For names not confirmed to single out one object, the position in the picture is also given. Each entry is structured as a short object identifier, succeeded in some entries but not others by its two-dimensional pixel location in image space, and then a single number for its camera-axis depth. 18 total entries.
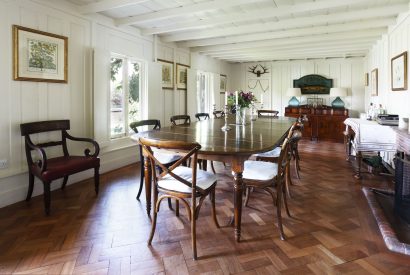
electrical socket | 3.02
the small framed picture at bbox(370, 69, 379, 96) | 5.77
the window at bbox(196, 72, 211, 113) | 7.56
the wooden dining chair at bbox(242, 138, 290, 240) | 2.34
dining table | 2.07
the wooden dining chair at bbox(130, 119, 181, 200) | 3.01
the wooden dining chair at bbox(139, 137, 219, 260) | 1.94
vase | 3.79
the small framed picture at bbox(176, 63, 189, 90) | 6.22
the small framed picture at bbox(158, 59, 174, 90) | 5.69
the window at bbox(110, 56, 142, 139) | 4.67
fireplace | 2.55
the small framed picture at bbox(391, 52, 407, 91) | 3.82
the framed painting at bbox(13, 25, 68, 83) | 3.06
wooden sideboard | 7.41
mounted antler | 8.83
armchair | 2.82
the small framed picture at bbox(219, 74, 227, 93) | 8.44
